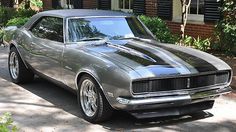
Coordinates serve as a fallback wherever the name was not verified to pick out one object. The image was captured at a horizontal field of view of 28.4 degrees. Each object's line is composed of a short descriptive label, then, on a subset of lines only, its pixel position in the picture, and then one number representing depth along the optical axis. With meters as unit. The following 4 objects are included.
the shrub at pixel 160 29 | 11.71
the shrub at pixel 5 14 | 18.82
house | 12.29
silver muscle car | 5.74
